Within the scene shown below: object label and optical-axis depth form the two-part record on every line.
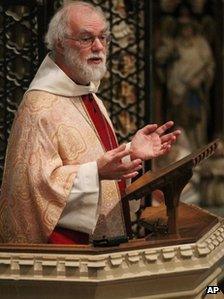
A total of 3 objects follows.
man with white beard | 9.02
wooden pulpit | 8.66
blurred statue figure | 26.06
